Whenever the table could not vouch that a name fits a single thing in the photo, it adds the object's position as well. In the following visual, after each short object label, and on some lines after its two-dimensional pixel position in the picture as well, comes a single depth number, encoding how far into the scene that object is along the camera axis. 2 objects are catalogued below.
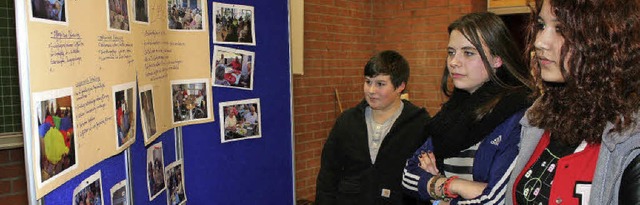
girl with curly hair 1.14
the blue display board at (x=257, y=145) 2.21
